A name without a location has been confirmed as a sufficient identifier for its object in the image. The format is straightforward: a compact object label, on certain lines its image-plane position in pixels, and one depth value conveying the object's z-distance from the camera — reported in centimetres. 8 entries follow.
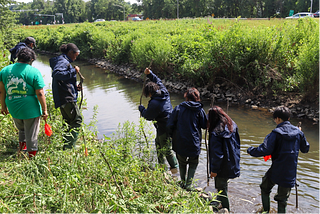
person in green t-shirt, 472
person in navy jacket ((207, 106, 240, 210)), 402
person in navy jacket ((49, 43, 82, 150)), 540
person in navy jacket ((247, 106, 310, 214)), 387
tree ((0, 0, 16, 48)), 2308
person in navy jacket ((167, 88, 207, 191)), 469
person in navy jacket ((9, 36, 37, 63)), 712
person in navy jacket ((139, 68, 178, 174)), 524
